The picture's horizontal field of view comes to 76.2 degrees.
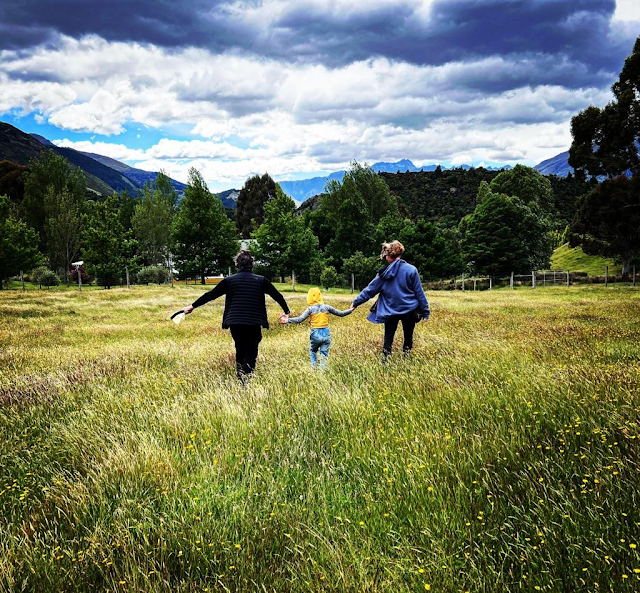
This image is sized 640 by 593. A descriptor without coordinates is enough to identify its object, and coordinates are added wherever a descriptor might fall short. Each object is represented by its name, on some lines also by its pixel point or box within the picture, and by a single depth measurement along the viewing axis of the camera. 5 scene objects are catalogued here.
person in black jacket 6.74
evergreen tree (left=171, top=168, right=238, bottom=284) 49.91
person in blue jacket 7.59
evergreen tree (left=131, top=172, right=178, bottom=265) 61.44
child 7.46
